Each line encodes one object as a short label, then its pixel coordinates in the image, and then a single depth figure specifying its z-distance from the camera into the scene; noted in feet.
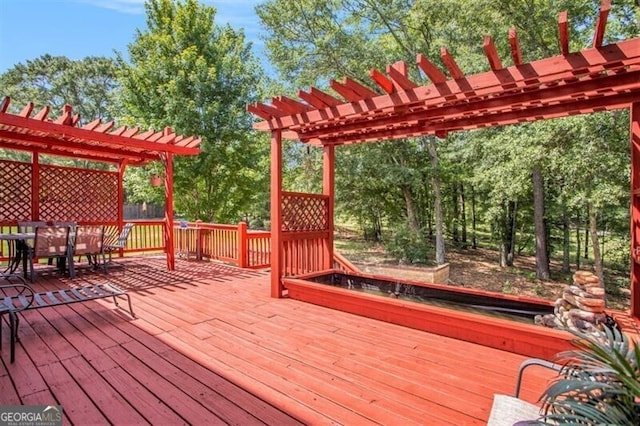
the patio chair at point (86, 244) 19.26
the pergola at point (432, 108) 8.19
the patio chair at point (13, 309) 8.77
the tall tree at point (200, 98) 31.27
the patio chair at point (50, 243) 17.67
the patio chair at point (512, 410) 4.66
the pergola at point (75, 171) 18.52
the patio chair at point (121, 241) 21.65
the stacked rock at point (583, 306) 8.93
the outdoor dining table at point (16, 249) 17.16
